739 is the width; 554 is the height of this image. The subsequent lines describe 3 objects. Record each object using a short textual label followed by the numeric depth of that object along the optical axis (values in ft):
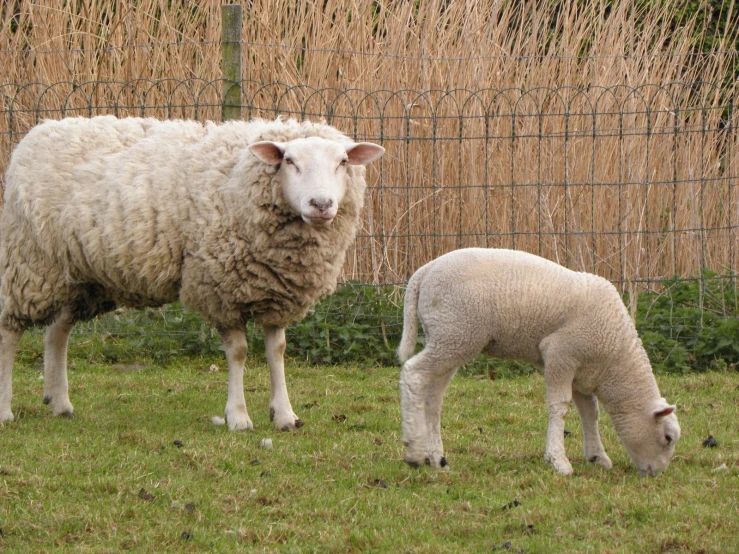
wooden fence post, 49.19
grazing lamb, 28.78
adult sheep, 35.42
